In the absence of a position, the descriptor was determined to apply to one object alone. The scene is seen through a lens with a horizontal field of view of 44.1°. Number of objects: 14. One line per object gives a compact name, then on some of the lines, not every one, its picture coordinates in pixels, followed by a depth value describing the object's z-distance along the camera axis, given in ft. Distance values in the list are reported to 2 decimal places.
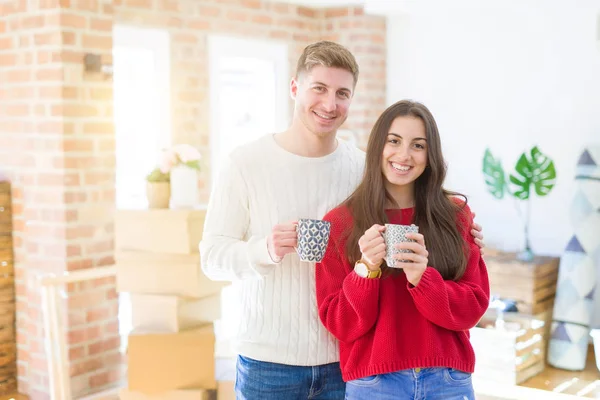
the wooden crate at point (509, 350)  12.69
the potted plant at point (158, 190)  9.47
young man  5.49
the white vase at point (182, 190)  9.37
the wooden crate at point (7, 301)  12.23
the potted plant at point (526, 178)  13.71
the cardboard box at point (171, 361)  8.91
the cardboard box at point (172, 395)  8.82
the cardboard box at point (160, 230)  8.98
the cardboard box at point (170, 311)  9.12
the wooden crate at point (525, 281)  13.48
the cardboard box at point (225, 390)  8.86
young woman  4.99
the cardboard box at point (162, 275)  9.00
